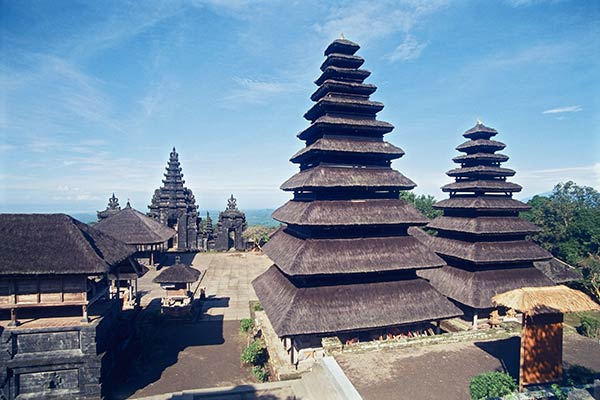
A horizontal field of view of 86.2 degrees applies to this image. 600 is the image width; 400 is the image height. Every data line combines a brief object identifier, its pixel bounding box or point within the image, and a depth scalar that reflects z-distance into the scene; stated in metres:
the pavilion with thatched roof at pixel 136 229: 37.09
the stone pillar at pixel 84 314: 13.75
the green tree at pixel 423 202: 52.12
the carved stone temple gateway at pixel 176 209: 53.09
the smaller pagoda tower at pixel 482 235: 20.14
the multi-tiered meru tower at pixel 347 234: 14.94
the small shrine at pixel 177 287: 23.16
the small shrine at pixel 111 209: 53.53
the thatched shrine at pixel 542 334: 11.08
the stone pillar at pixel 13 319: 13.12
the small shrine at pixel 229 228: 53.94
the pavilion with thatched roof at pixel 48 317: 12.97
